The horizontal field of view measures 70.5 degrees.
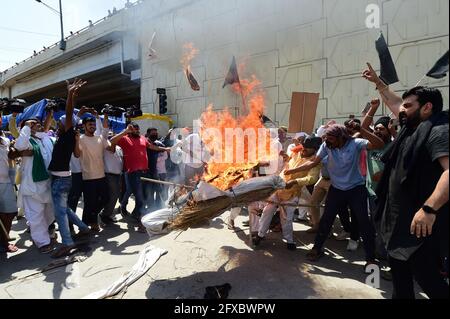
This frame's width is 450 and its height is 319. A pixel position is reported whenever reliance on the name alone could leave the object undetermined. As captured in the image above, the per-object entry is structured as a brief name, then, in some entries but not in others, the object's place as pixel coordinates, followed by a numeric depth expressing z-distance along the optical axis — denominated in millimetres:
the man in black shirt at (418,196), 1989
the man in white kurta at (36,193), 4355
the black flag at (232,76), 6234
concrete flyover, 16500
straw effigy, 3285
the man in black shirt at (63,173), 4277
